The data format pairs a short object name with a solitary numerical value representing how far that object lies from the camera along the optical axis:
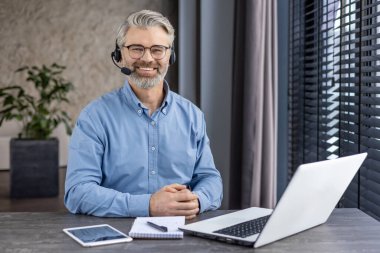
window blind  2.60
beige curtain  3.26
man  2.28
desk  1.80
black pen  1.89
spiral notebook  1.86
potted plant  4.84
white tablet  1.82
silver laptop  1.76
